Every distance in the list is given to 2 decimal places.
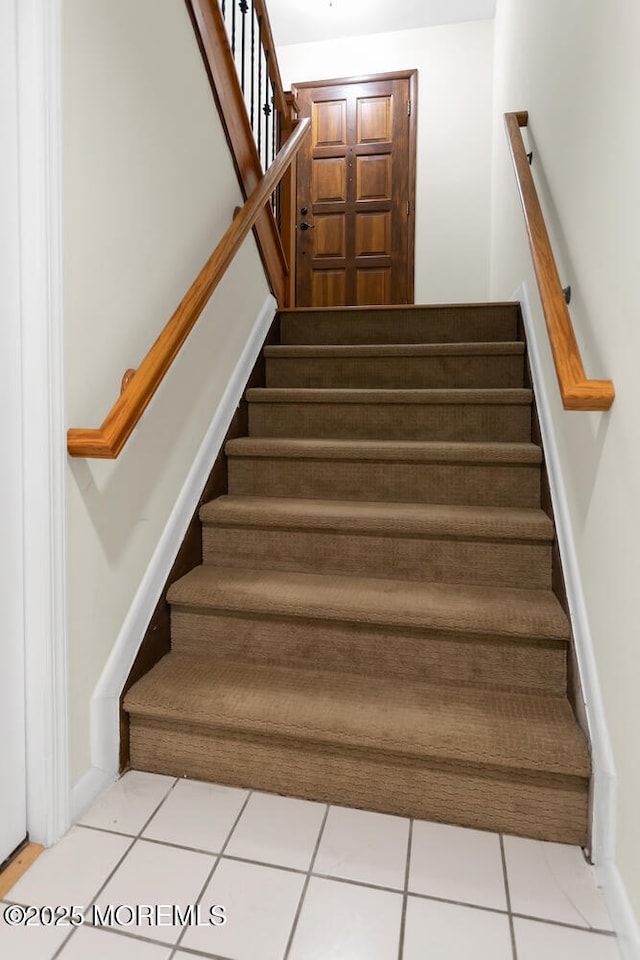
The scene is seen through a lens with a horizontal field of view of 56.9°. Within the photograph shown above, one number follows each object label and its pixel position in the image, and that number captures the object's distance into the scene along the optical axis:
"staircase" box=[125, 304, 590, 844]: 1.30
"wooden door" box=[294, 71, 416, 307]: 4.29
